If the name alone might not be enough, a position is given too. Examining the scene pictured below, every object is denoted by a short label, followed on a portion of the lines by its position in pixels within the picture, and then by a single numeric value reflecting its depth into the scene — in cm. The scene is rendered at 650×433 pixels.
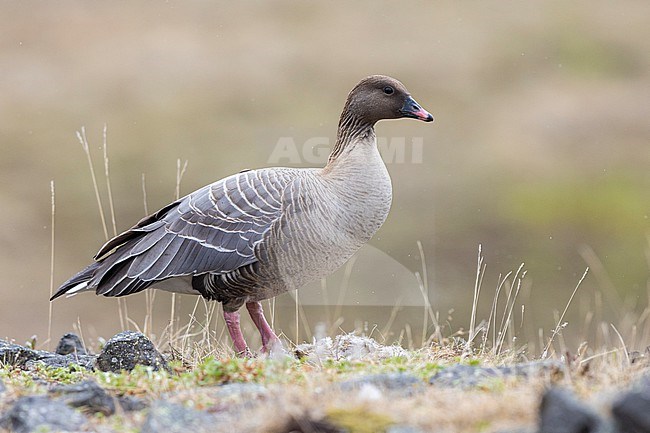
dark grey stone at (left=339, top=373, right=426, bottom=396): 881
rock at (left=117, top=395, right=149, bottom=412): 937
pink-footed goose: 1384
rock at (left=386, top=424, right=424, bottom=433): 719
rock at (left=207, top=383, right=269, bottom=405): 873
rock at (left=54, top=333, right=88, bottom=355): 1504
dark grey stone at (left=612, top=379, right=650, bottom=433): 661
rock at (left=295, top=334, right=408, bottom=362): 1265
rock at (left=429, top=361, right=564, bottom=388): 917
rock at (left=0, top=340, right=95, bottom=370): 1333
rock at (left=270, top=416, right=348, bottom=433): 735
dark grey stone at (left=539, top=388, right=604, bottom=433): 657
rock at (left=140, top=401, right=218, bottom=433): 789
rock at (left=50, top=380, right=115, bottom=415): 906
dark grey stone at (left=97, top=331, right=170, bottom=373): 1211
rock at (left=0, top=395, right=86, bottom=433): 830
